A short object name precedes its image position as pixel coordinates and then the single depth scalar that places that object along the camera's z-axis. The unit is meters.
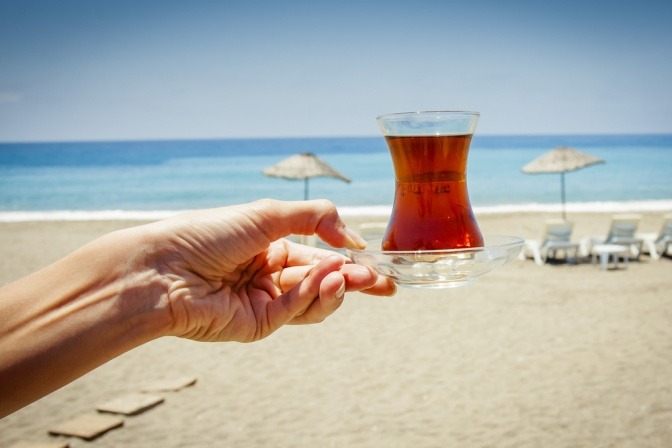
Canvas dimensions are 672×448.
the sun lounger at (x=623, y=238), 13.45
